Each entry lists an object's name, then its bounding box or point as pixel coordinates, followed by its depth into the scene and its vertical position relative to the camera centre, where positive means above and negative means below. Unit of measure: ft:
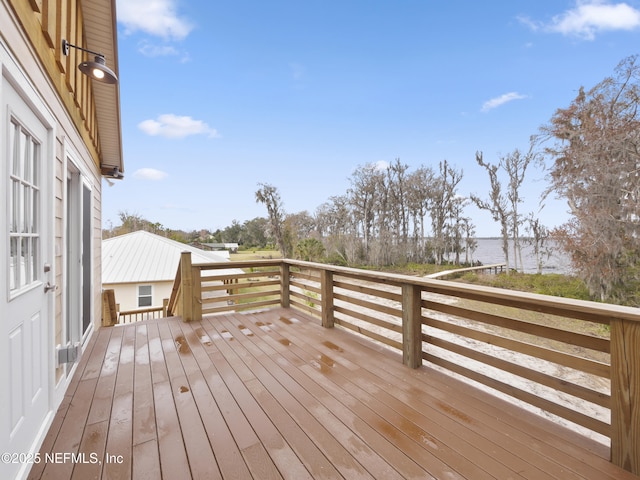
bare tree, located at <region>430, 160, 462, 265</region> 65.16 +7.70
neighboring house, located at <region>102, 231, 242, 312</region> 35.04 -2.09
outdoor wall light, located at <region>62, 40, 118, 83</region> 7.10 +4.44
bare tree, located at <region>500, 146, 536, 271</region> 51.85 +10.18
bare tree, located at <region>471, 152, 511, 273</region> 54.34 +7.00
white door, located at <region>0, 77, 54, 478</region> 4.06 -0.39
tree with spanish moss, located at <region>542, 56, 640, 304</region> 28.53 +5.05
